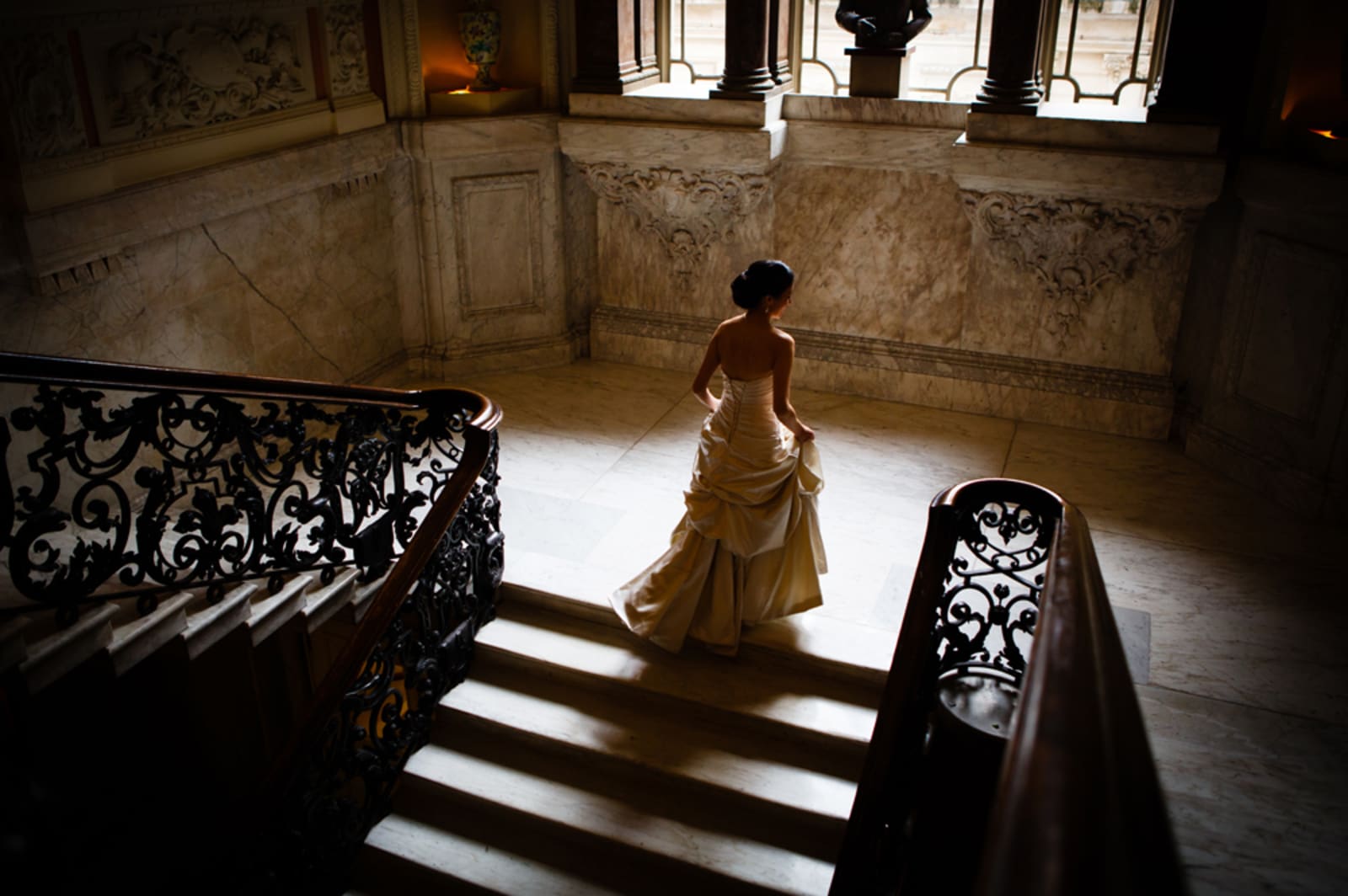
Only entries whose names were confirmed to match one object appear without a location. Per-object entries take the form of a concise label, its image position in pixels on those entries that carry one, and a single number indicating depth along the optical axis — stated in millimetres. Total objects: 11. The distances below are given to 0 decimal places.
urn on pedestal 6855
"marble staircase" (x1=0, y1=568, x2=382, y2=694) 3686
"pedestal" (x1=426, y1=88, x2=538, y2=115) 6992
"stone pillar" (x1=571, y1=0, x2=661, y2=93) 6711
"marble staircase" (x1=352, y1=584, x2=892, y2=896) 4102
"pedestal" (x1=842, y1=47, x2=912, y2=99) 6480
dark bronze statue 6320
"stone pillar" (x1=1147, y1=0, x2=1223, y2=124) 5547
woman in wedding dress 4309
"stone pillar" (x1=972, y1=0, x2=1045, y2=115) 5910
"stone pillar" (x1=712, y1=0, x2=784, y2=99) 6438
